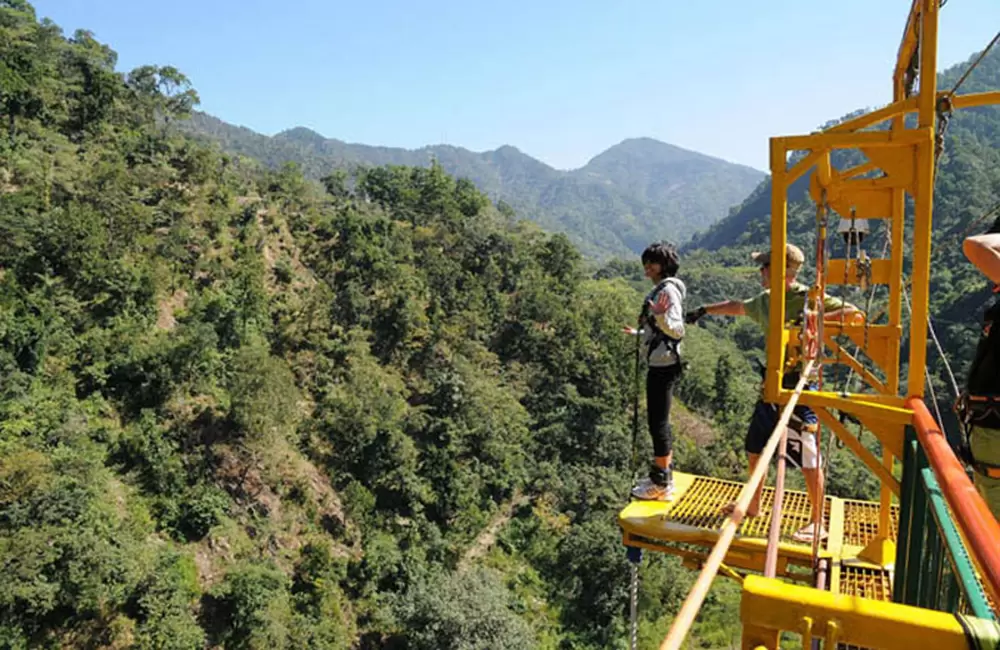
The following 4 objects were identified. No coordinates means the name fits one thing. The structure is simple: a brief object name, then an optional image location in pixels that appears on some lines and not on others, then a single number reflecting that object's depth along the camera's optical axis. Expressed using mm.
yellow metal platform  3188
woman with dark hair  3328
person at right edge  1769
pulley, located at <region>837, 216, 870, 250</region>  3334
